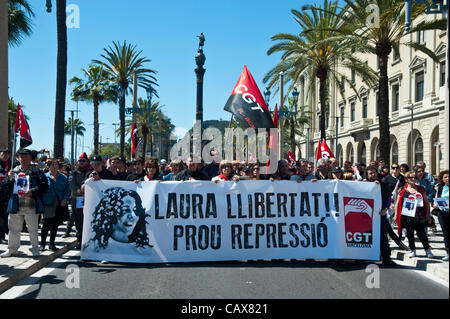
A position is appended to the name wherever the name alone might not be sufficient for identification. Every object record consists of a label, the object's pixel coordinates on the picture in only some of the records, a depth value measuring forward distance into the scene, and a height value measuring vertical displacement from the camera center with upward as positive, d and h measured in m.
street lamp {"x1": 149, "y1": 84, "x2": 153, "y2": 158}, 26.84 +4.30
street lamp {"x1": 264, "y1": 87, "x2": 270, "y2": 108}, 28.08 +4.19
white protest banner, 7.56 -0.92
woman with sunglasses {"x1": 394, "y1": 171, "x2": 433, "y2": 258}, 8.20 -0.88
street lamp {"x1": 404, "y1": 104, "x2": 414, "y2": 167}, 32.75 +2.67
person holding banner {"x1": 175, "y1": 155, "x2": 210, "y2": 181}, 8.77 -0.15
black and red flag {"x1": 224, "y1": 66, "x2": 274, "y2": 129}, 10.31 +1.37
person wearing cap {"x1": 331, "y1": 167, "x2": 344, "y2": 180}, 8.31 -0.14
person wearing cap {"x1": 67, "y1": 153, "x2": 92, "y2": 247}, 8.80 -0.41
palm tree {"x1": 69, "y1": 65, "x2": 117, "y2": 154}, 38.44 +6.38
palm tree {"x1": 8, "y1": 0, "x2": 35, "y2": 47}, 18.16 +5.67
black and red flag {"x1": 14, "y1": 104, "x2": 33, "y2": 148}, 14.05 +1.03
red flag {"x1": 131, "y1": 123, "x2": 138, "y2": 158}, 22.50 +1.28
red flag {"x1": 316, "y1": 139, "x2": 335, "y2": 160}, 17.81 +0.58
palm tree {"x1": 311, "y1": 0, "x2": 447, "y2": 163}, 16.53 +5.02
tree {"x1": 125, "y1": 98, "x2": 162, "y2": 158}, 53.12 +5.39
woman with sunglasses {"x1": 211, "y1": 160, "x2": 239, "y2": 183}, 8.11 -0.07
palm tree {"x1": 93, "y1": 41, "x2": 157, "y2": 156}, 33.75 +7.46
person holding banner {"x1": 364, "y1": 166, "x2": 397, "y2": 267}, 7.73 -0.88
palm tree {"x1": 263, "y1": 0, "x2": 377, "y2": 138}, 22.53 +5.62
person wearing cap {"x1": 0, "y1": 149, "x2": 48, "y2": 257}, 7.91 -0.69
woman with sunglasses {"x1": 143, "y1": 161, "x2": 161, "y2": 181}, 8.88 -0.12
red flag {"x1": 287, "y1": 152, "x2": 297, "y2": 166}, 25.42 +0.42
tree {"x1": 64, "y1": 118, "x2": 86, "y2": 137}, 93.89 +7.78
